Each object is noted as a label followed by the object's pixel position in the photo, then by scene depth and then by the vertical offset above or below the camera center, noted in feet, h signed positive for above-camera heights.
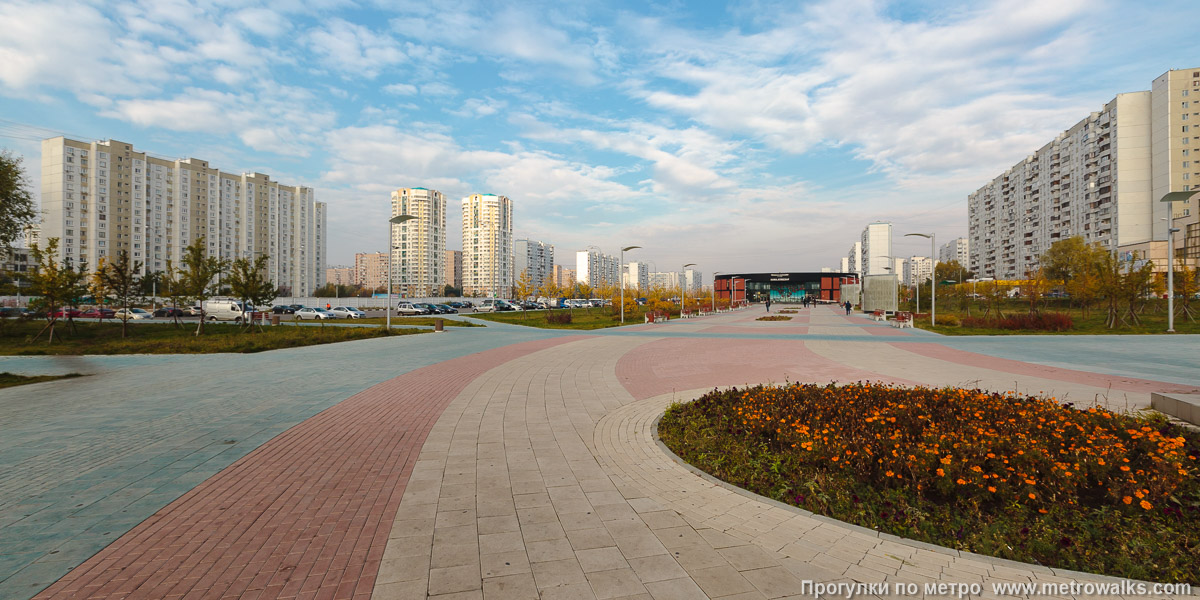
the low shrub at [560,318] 108.17 -4.86
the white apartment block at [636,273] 563.48 +32.38
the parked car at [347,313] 138.56 -4.78
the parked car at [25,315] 71.53 -2.87
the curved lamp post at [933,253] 90.87 +10.75
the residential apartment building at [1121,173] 208.23 +62.82
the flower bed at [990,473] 10.91 -5.38
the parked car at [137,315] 122.62 -4.92
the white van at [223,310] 116.49 -3.25
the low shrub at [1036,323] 78.23 -4.10
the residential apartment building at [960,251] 595.06 +62.96
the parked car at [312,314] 135.59 -4.99
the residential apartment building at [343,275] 572.51 +29.33
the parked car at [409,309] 148.86 -3.71
